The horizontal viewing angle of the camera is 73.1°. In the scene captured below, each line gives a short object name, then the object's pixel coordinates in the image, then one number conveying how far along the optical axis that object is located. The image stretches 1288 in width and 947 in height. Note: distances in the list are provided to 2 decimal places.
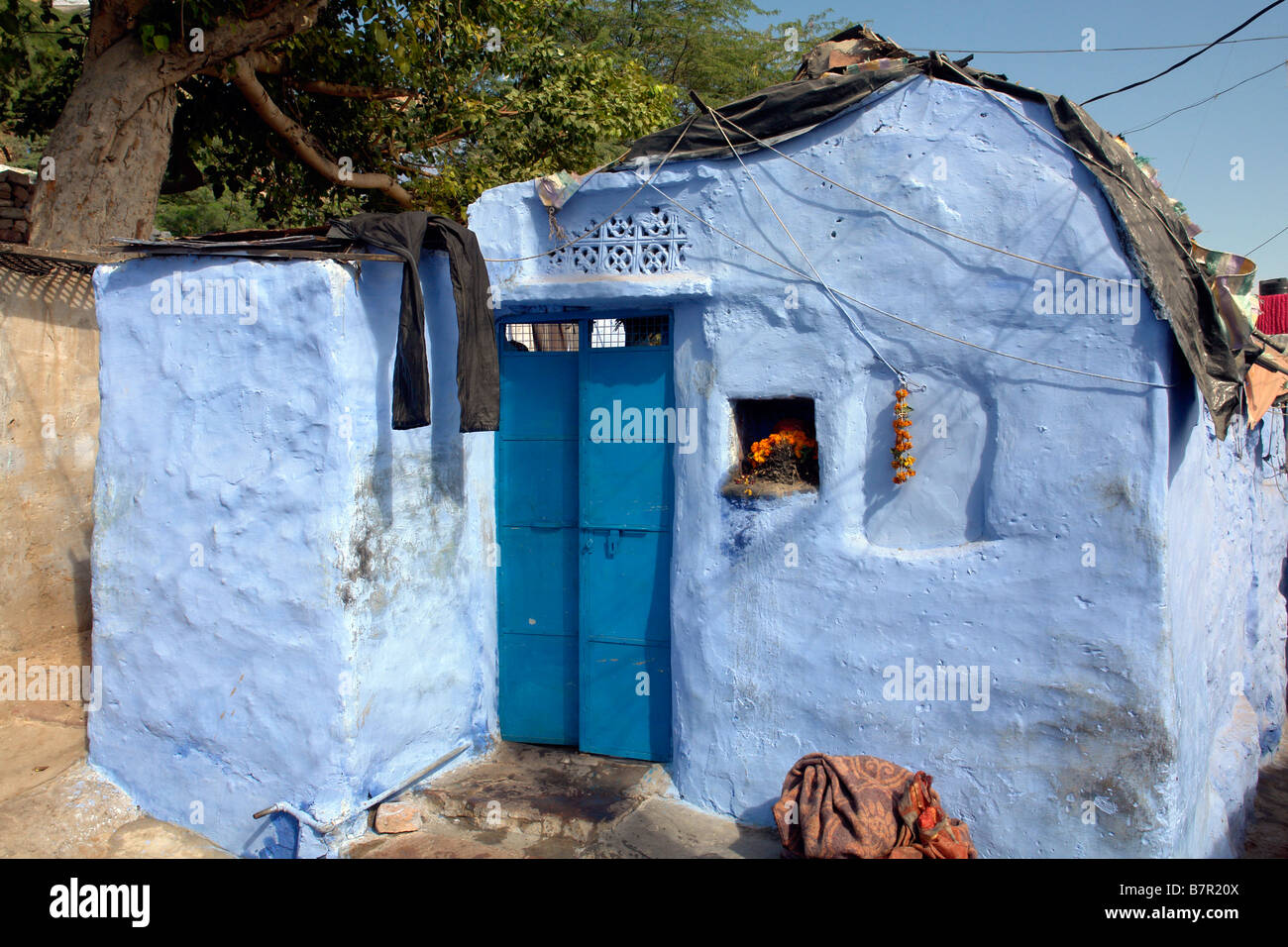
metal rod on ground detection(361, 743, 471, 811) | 4.86
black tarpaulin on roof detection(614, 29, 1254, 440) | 4.04
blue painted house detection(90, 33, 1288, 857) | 4.16
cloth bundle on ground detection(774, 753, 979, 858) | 3.95
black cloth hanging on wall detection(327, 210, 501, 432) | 4.70
